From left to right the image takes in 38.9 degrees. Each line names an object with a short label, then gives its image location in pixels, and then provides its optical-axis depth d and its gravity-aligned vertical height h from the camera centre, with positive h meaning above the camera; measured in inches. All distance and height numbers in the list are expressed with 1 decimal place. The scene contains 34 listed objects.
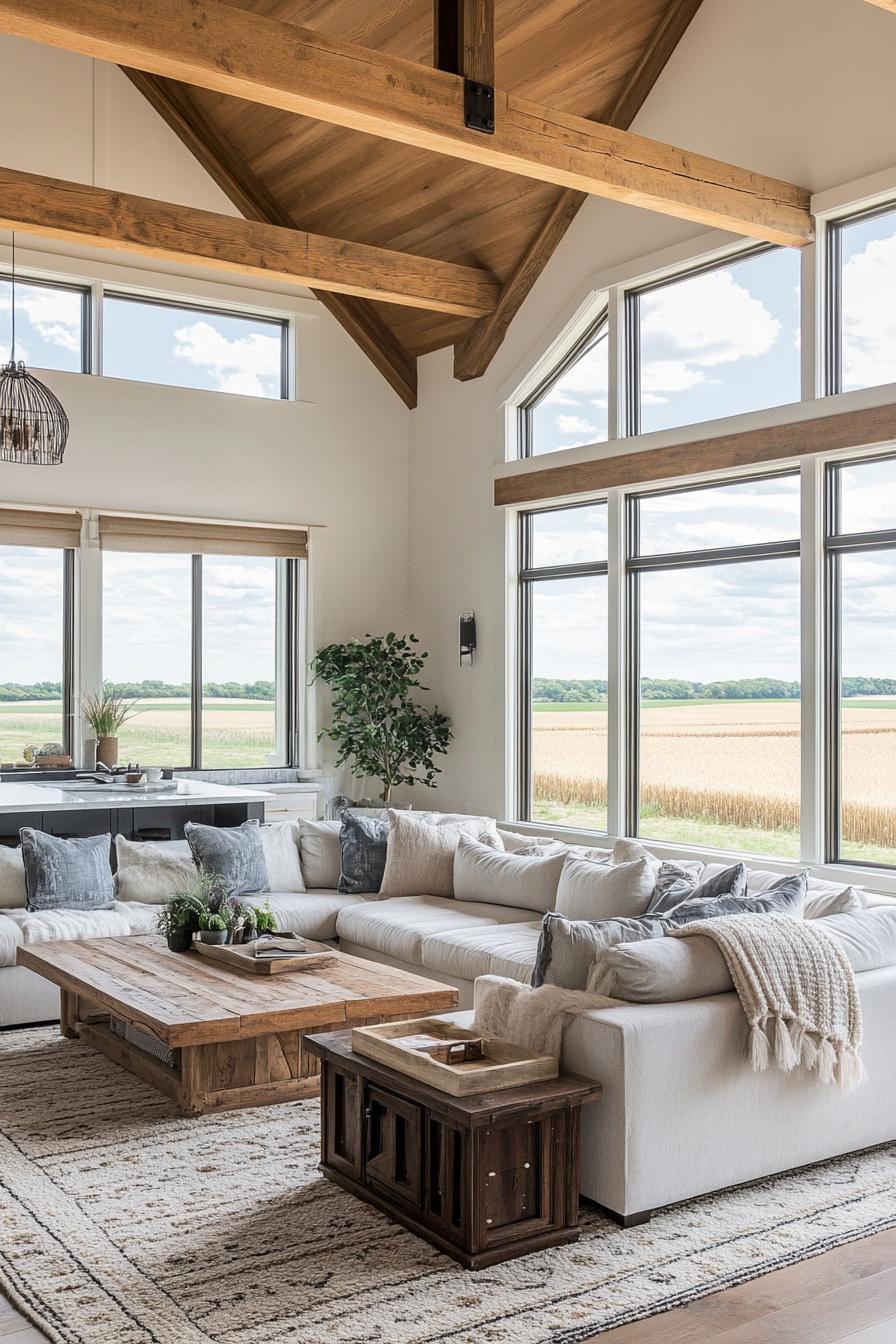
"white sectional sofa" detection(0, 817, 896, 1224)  136.9 -45.8
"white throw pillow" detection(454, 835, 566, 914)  235.8 -32.8
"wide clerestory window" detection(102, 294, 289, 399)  347.6 +101.6
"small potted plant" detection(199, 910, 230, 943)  201.6 -35.7
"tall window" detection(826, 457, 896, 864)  247.6 +9.5
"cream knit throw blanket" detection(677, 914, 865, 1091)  145.3 -33.6
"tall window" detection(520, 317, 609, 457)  321.7 +79.3
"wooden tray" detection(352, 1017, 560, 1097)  131.6 -38.8
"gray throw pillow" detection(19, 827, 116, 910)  232.2 -31.3
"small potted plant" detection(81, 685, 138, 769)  323.3 -2.6
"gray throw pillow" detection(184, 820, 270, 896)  244.5 -29.3
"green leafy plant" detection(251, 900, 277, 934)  205.2 -34.9
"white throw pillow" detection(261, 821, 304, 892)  258.5 -31.5
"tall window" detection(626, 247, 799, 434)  268.8 +82.2
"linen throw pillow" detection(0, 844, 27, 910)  232.8 -32.5
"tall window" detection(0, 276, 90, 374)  331.0 +100.6
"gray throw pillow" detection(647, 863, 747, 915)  177.2 -26.7
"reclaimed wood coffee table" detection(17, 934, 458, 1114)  164.6 -40.7
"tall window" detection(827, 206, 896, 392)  245.9 +80.1
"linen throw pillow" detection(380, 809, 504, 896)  258.1 -31.5
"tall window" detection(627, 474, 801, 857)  272.1 +9.4
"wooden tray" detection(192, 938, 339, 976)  187.9 -38.5
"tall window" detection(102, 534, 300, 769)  350.3 +14.4
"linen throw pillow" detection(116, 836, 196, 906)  246.1 -32.5
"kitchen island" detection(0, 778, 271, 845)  253.4 -21.5
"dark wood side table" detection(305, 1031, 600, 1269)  127.4 -47.8
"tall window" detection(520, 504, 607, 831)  324.2 +10.8
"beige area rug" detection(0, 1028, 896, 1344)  116.5 -56.4
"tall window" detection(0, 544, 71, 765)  331.6 +15.2
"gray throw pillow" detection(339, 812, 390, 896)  260.8 -31.1
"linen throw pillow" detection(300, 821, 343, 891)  265.1 -31.8
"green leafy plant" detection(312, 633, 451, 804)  360.5 -2.9
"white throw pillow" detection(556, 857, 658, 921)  202.1 -30.1
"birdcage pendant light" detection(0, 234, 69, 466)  280.7 +66.2
